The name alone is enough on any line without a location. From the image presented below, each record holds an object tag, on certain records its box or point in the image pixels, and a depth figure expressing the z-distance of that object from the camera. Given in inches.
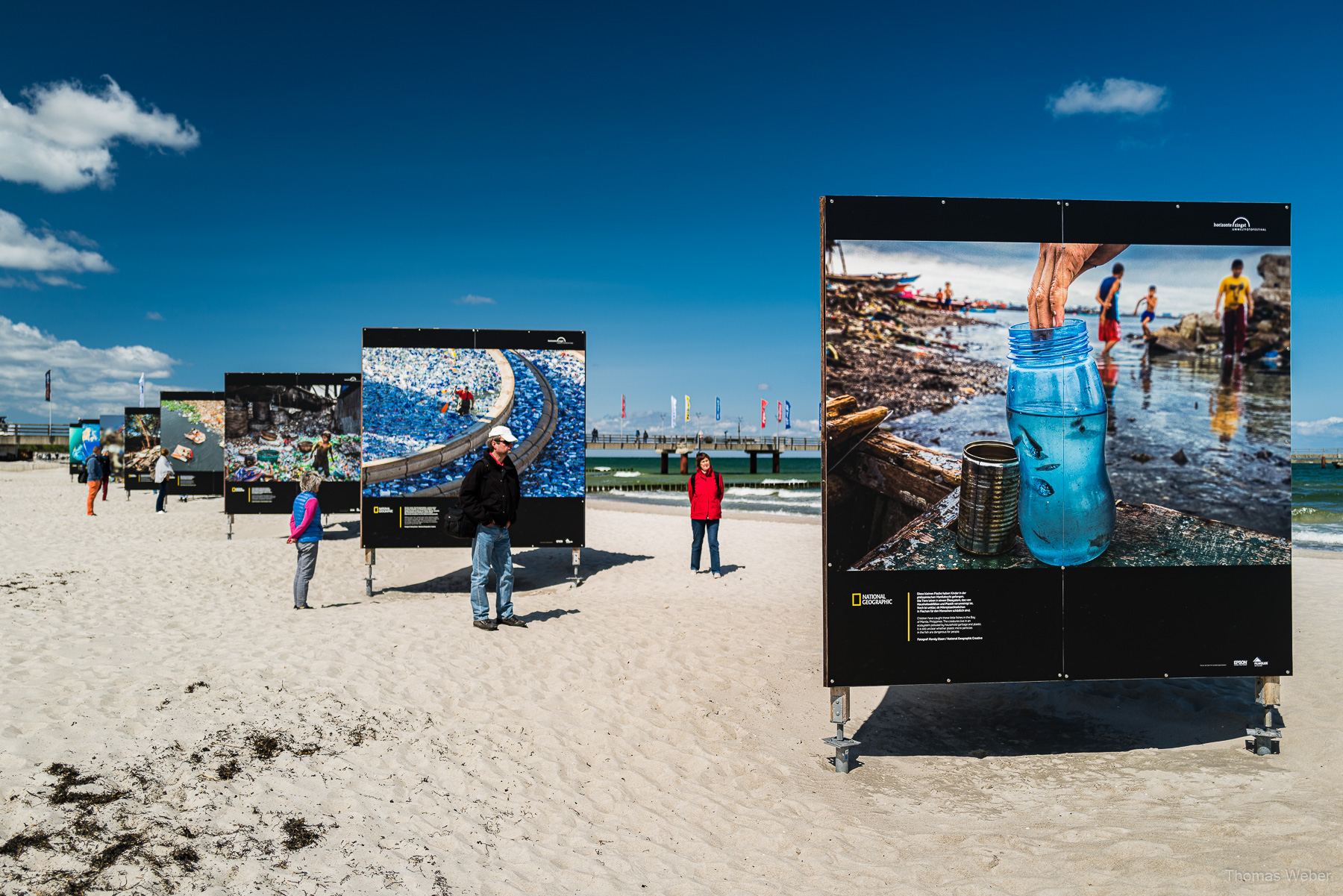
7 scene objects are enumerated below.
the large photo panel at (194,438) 726.5
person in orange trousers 668.7
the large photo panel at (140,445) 882.1
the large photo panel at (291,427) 558.6
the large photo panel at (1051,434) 168.6
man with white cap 280.8
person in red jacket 432.8
